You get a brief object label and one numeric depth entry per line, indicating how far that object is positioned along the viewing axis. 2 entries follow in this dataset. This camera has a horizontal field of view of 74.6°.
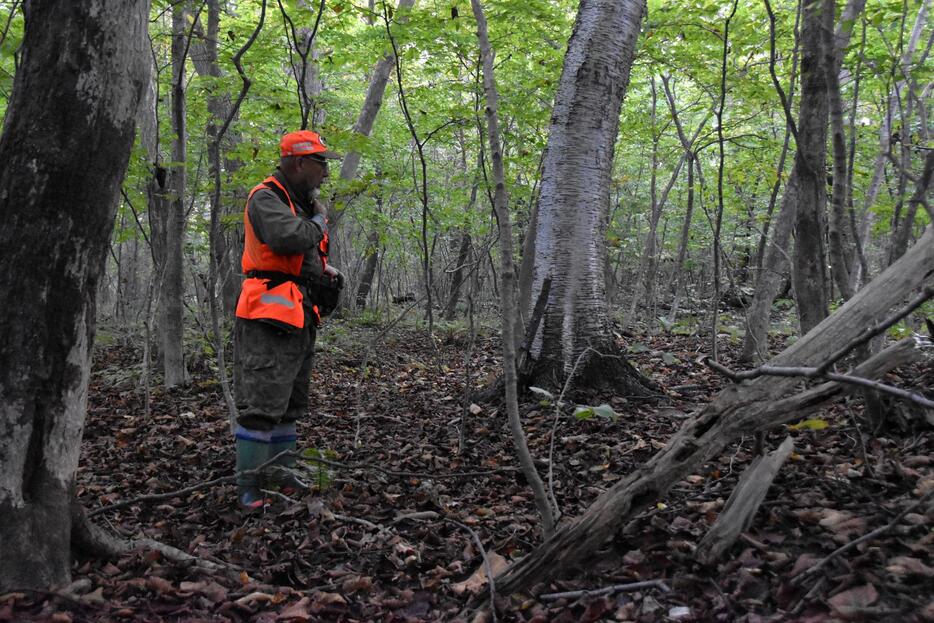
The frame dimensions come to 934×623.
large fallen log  2.49
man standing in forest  3.67
